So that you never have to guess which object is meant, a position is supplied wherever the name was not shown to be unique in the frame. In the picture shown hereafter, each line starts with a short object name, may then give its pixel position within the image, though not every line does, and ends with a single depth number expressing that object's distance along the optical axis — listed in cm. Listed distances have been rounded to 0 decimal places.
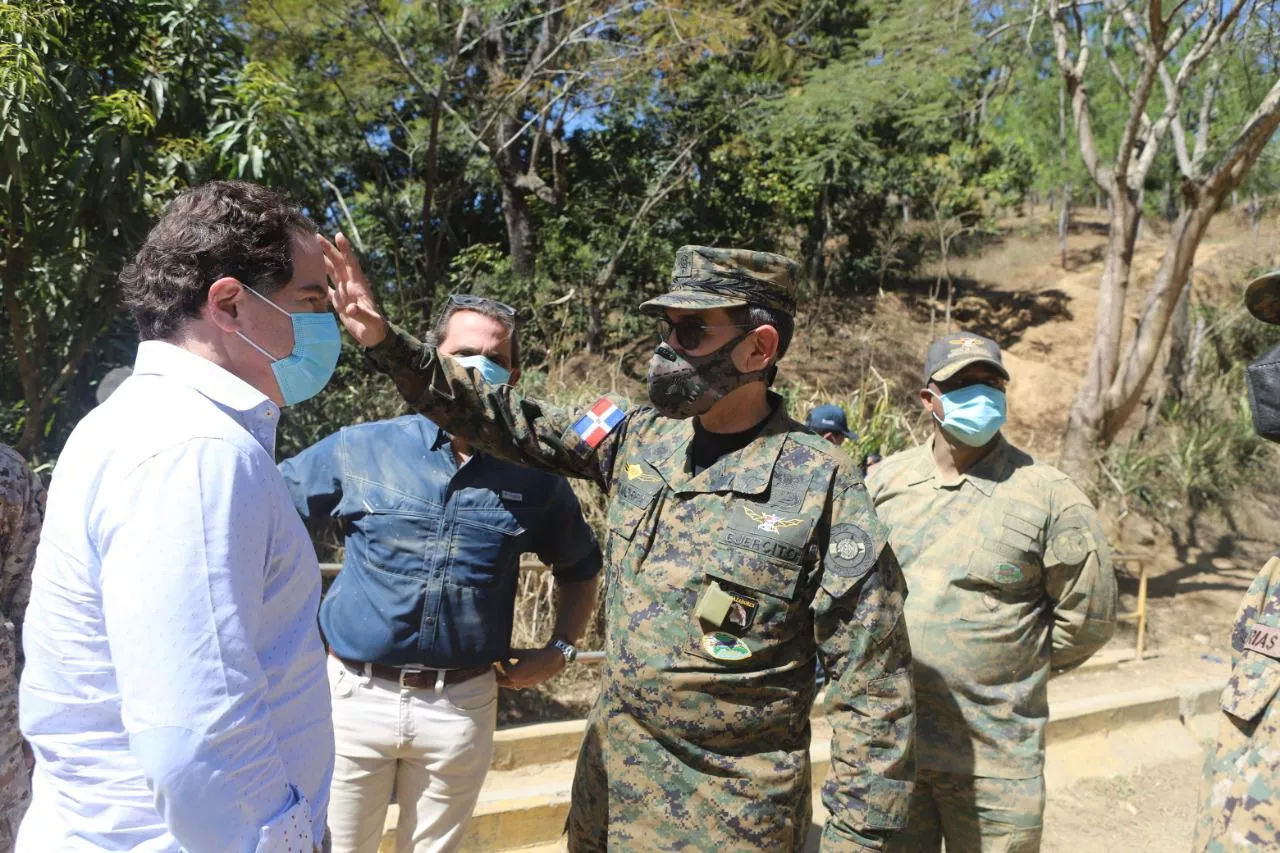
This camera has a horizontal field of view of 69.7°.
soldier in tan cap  287
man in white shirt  117
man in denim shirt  253
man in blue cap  532
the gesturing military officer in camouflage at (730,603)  195
